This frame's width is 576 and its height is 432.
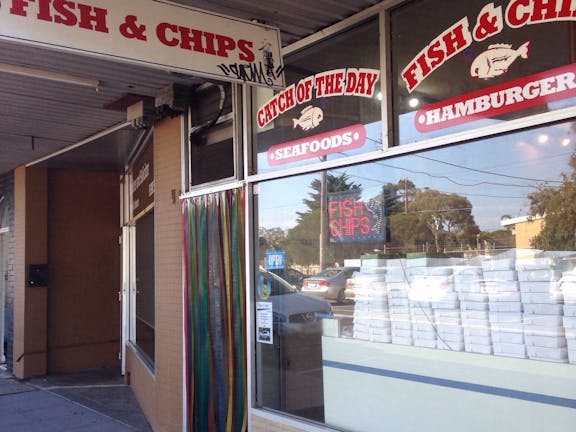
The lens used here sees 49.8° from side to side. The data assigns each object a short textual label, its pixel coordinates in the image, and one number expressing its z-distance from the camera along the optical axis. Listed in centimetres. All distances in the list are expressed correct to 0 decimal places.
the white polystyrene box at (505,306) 331
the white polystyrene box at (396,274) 386
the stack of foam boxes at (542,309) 311
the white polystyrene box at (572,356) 302
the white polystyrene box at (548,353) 307
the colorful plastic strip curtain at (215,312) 501
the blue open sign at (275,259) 474
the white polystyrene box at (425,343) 363
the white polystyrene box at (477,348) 338
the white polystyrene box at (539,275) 313
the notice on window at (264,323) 478
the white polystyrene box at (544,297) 312
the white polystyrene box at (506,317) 331
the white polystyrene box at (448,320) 357
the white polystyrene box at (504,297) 331
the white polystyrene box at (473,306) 347
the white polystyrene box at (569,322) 305
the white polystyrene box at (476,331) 343
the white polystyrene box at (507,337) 329
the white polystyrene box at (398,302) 384
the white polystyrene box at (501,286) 331
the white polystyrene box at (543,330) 312
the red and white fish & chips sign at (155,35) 299
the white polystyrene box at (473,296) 346
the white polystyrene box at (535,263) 313
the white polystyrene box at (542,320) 313
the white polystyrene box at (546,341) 310
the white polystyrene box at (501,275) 332
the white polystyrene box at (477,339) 341
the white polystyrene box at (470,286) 348
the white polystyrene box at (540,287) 314
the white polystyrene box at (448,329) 355
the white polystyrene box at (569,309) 304
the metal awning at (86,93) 410
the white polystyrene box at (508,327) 330
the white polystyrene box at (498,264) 332
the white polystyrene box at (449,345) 351
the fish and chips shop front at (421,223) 312
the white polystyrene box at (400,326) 379
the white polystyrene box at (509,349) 325
